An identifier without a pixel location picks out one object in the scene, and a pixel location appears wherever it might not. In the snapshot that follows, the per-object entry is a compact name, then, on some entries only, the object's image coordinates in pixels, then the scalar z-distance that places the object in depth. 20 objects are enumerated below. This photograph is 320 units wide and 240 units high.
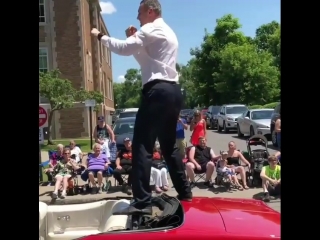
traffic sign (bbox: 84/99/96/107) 14.09
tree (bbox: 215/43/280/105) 31.03
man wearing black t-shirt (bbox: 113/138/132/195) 7.12
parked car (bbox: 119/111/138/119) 16.91
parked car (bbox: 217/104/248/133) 19.85
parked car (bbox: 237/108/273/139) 14.38
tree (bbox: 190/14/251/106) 35.09
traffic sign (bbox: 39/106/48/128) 7.96
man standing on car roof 2.00
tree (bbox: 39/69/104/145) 16.18
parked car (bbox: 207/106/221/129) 23.03
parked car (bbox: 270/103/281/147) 11.40
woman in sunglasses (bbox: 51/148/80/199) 6.92
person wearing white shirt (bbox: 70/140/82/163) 7.97
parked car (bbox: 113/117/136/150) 9.88
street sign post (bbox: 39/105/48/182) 7.93
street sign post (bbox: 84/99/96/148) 14.09
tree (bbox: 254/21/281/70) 48.43
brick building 20.61
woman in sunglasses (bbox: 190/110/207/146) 7.54
